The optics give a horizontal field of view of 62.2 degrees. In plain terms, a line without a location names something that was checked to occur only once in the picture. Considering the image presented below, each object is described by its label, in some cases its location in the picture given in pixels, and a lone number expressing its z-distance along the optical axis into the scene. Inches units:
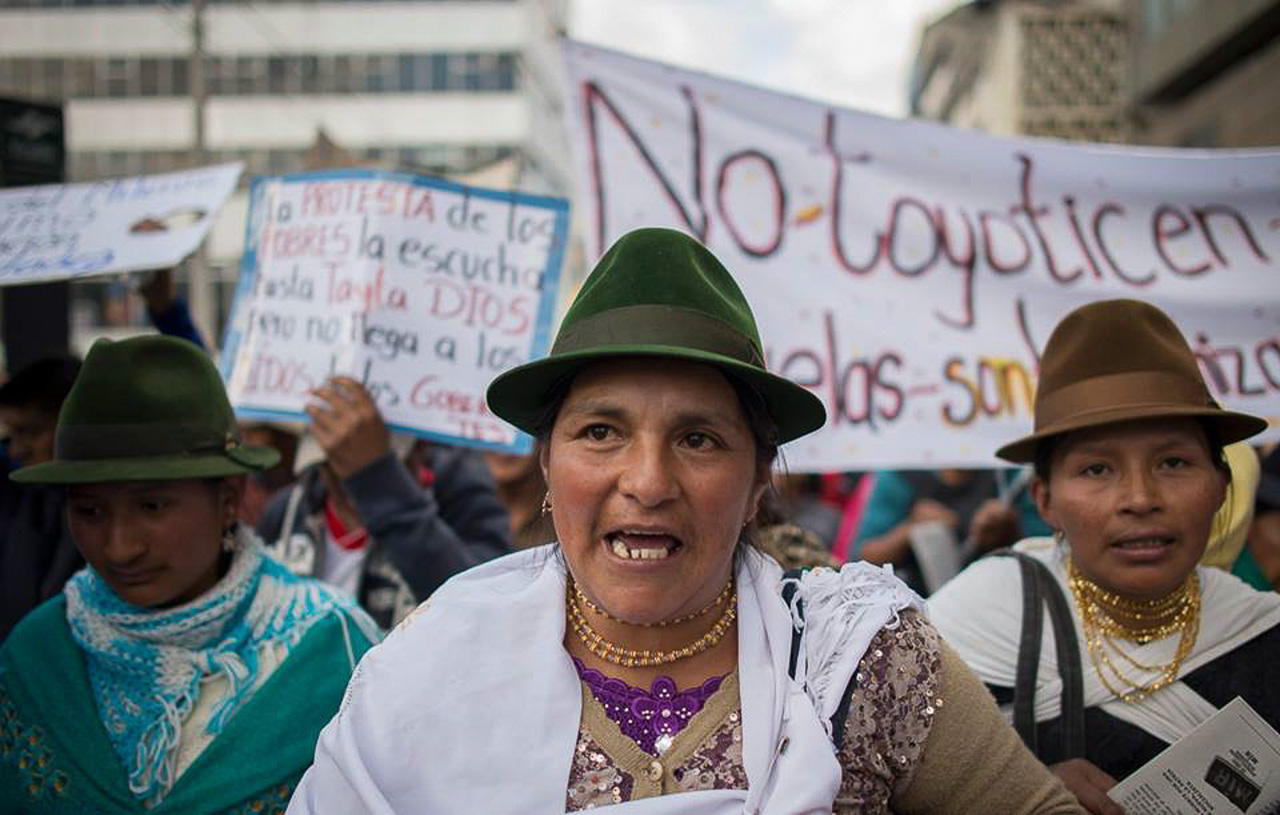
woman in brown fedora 89.4
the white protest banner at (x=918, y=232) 137.9
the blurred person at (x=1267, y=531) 131.4
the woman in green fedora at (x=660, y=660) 66.6
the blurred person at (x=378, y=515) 113.7
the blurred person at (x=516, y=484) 154.2
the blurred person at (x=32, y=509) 119.4
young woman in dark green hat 87.7
